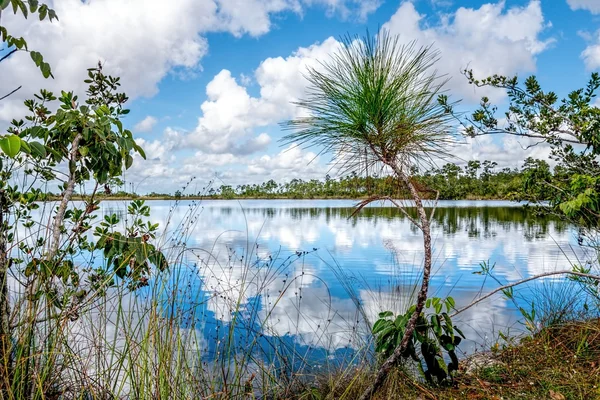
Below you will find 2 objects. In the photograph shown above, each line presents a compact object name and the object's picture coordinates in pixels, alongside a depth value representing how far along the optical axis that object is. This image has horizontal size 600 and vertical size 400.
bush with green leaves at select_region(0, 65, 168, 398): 2.02
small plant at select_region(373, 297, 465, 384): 2.58
